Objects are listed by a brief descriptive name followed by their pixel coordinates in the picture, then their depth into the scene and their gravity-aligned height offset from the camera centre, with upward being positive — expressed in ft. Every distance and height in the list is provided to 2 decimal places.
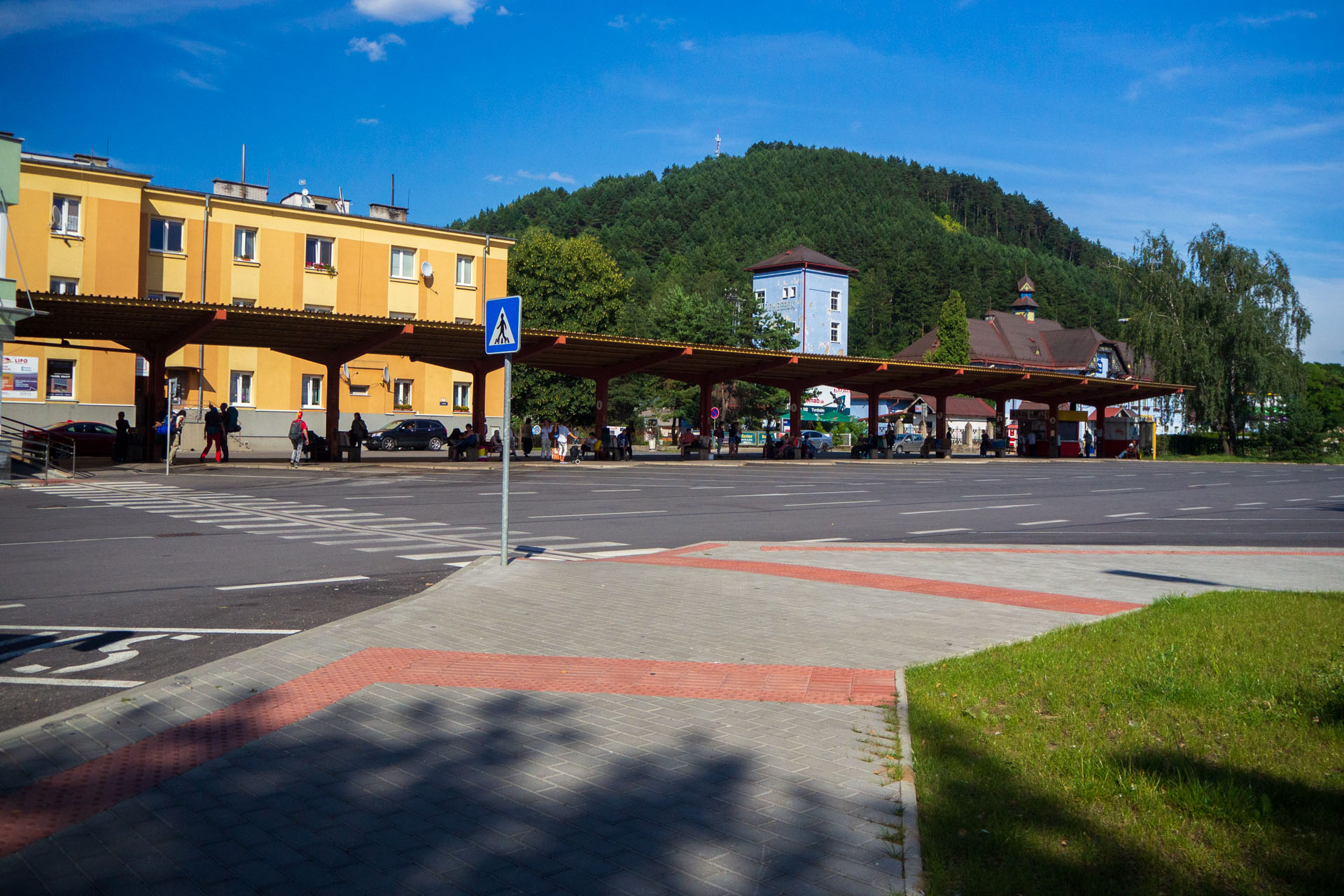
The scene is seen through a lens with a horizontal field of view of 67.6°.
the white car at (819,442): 220.23 -0.01
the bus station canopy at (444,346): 98.43 +10.62
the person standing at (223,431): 109.70 -0.53
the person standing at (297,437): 108.37 -0.94
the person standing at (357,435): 120.37 -0.69
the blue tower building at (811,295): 317.01 +46.79
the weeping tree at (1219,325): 208.33 +26.60
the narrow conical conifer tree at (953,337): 320.29 +34.83
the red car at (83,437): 105.70 -1.59
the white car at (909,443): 236.22 +0.21
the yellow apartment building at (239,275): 135.13 +23.41
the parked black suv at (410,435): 161.68 -0.71
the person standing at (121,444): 108.17 -2.28
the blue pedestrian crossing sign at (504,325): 34.22 +3.73
